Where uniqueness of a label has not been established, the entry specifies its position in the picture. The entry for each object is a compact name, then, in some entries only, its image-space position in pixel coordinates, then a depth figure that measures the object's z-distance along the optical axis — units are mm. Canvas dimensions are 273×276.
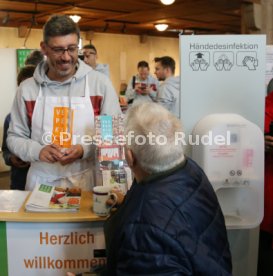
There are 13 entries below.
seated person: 1150
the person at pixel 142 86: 5613
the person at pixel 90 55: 4082
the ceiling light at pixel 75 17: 5688
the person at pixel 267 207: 2002
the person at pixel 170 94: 4277
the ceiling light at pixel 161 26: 6883
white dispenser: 1842
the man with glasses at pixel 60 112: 2082
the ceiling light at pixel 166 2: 4672
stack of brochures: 1725
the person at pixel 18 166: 2895
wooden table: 1673
